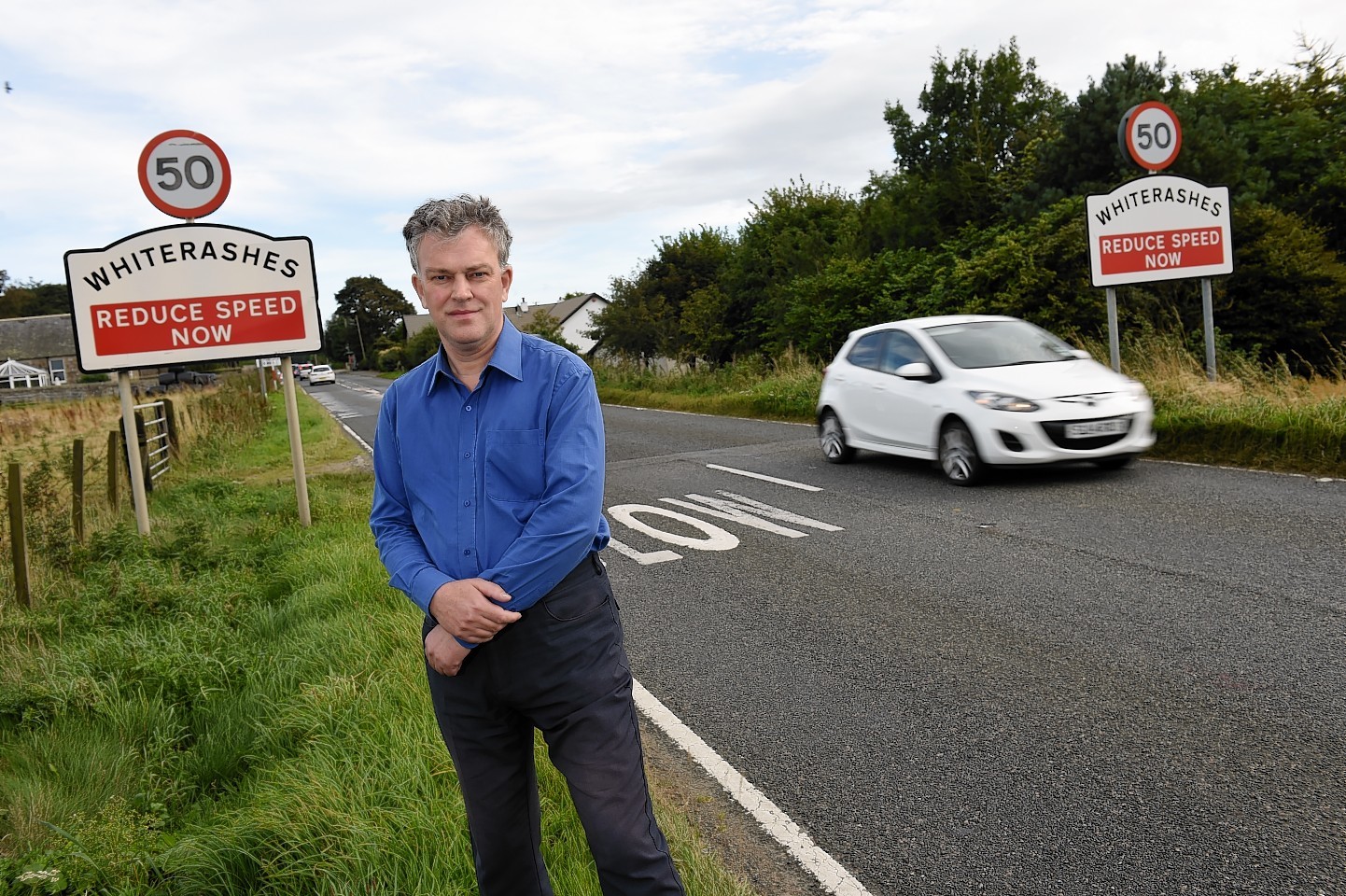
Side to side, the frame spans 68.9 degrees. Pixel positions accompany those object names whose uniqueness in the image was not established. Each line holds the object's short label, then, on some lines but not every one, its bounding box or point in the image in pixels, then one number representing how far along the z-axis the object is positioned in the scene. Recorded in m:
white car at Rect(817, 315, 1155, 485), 9.09
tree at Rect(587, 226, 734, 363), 36.72
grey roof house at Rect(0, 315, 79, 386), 76.31
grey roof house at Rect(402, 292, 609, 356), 80.00
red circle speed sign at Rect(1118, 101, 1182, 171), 12.97
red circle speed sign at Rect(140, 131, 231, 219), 8.91
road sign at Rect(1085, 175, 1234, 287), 12.80
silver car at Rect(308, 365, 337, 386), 75.81
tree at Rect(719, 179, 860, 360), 31.59
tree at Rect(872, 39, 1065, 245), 33.94
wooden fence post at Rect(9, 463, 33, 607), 6.82
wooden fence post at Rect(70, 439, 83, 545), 8.96
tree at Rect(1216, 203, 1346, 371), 18.14
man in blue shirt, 2.20
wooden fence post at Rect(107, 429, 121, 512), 10.18
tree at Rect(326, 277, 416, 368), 128.25
